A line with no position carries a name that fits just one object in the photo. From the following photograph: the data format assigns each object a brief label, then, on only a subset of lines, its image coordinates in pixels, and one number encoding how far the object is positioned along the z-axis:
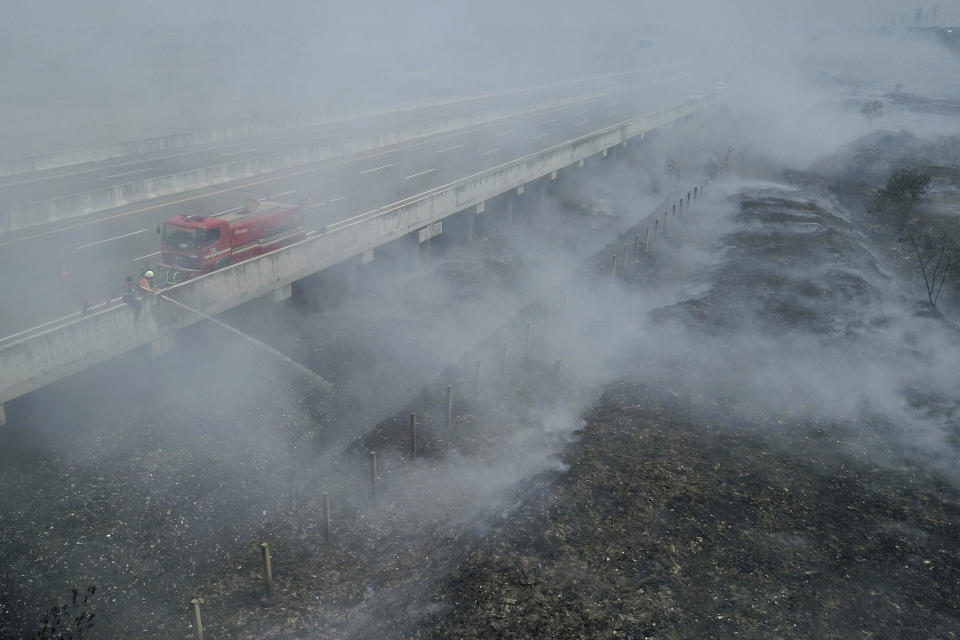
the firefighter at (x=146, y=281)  13.09
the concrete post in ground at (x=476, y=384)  14.80
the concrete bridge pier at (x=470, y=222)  24.83
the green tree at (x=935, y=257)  20.67
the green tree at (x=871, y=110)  53.02
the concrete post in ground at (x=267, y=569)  9.04
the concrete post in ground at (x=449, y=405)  13.48
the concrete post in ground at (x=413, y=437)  12.24
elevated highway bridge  11.77
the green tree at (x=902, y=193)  27.55
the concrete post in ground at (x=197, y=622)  8.12
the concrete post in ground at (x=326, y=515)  10.34
